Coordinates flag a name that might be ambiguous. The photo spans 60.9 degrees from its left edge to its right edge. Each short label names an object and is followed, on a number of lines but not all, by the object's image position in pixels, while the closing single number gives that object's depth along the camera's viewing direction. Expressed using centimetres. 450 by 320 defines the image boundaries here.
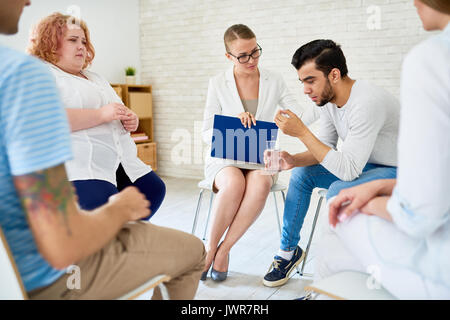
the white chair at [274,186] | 217
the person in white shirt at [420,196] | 78
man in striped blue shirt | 69
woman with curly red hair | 161
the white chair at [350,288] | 91
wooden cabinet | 490
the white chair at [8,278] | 72
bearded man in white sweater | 161
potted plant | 500
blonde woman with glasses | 205
